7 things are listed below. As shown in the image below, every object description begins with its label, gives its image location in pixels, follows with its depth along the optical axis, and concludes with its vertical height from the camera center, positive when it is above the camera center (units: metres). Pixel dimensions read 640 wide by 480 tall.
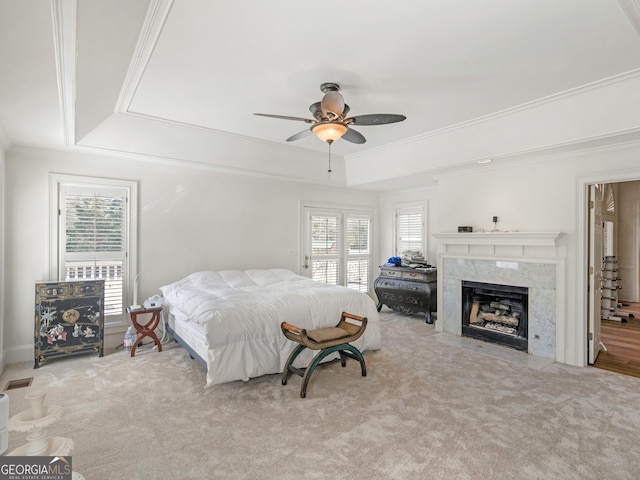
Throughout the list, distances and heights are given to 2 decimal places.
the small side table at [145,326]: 4.21 -1.07
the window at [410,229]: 6.68 +0.27
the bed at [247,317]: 3.23 -0.78
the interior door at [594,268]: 3.98 -0.29
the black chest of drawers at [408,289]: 5.83 -0.82
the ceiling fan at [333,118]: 3.01 +1.11
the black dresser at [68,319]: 3.82 -0.89
